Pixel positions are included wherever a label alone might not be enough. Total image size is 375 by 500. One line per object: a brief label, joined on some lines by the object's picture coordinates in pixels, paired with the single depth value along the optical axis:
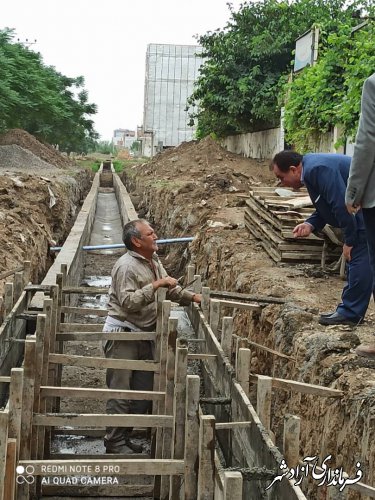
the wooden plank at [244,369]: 4.82
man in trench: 5.63
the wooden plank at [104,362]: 5.43
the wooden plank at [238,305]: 7.03
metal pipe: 12.86
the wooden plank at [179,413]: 4.47
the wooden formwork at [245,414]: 3.66
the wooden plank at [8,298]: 6.59
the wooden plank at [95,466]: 4.00
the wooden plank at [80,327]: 6.63
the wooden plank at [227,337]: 5.70
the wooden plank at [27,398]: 4.52
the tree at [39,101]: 30.25
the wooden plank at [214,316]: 6.44
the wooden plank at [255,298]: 7.20
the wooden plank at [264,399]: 4.30
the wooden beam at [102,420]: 4.49
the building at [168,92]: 59.16
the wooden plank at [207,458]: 3.66
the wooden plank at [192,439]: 4.08
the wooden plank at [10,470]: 3.64
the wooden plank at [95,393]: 4.87
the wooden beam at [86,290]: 7.21
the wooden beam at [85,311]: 6.73
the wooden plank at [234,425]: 4.26
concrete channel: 3.67
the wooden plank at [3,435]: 3.63
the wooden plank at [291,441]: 3.63
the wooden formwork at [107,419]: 4.01
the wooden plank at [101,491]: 5.12
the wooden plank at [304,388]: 4.72
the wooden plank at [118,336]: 5.75
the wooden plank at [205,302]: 7.02
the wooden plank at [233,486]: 3.13
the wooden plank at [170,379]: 5.05
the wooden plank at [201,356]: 5.81
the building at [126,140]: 163.89
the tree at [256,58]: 23.84
